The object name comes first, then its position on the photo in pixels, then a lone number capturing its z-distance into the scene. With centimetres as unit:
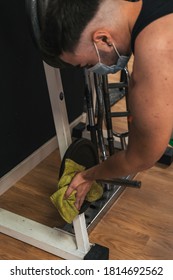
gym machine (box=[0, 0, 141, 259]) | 132
